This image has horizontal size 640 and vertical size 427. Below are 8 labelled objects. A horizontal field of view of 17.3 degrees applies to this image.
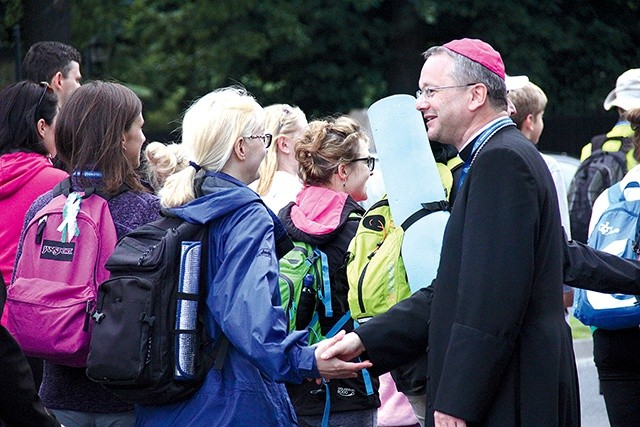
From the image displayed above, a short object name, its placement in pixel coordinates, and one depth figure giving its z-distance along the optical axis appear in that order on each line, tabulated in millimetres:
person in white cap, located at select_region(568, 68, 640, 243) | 14414
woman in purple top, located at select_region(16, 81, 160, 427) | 8065
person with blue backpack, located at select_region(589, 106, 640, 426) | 9915
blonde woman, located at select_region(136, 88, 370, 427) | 6830
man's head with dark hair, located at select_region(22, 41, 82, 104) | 12031
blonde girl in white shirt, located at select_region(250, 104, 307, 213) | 11269
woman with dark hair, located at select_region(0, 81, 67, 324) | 9353
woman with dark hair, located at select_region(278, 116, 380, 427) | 9286
